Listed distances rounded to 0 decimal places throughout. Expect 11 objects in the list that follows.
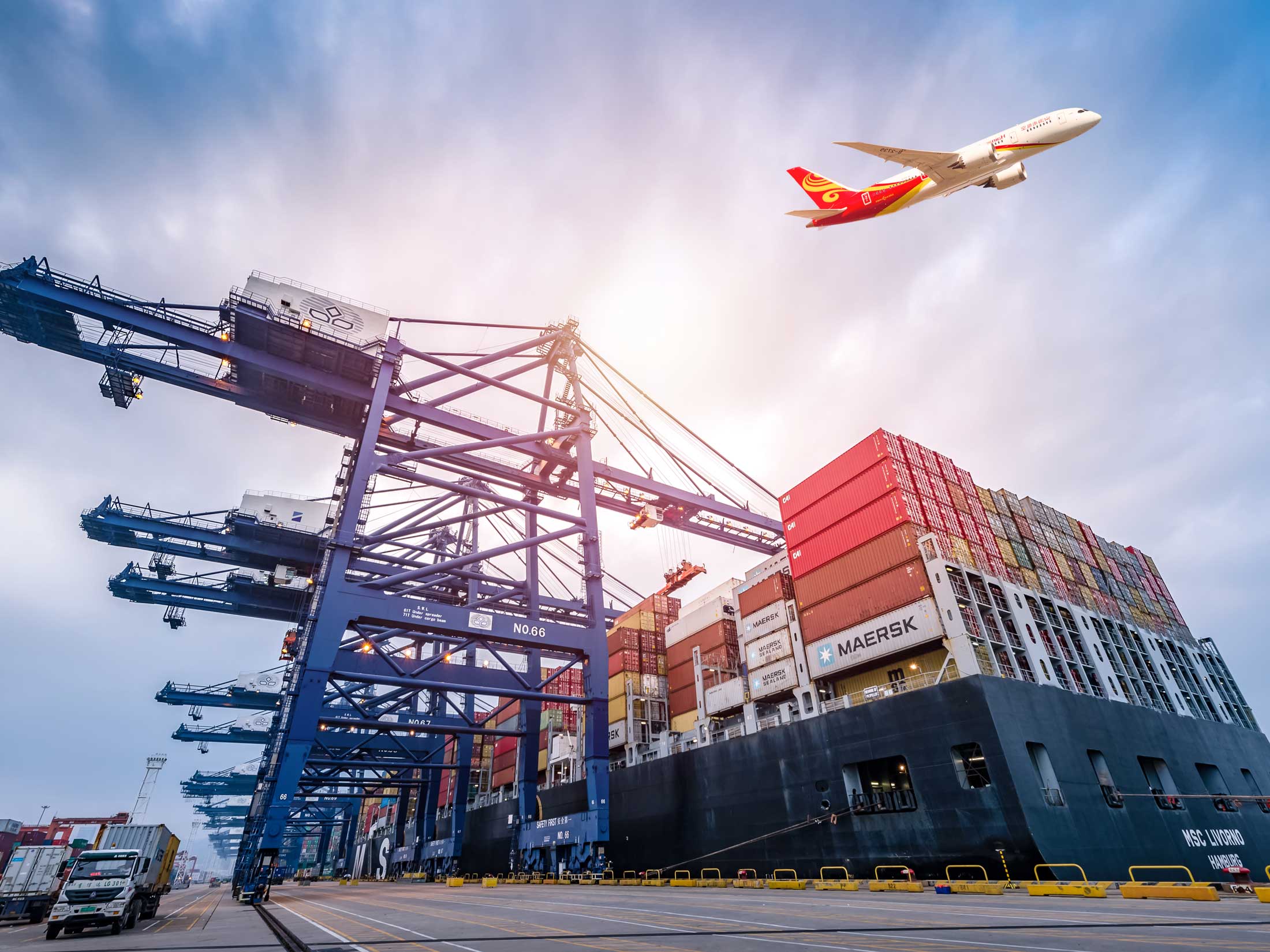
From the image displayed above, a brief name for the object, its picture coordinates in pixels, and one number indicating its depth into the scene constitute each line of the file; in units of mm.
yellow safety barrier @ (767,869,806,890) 17281
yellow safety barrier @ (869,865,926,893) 15258
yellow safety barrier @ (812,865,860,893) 16328
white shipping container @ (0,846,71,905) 17891
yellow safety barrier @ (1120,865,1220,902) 11570
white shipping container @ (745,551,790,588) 26891
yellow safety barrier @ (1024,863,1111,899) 12703
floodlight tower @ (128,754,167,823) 73312
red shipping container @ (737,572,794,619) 25484
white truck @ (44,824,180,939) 12531
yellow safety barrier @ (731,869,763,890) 18703
